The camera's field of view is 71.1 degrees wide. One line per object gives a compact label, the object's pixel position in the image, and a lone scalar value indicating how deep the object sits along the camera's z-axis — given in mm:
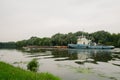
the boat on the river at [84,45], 36376
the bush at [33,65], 9302
